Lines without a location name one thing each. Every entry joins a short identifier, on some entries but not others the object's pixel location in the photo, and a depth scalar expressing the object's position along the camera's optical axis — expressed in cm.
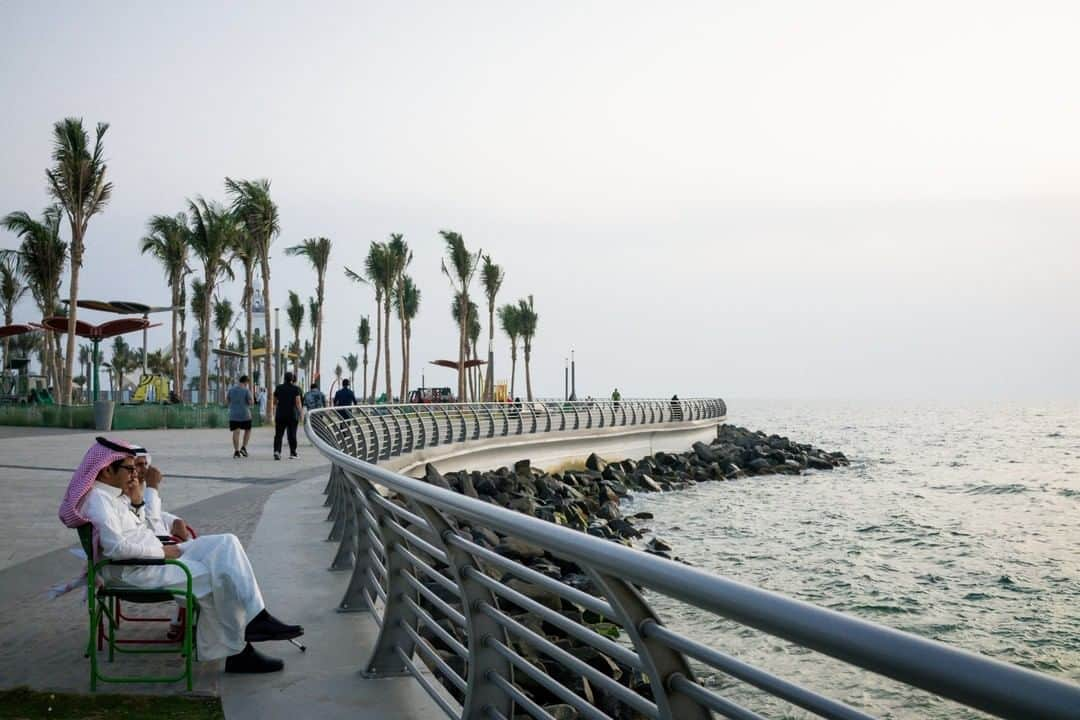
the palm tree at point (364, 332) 12288
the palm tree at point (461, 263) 6016
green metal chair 492
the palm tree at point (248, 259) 4653
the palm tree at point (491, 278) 6719
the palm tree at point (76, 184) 3566
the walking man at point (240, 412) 2114
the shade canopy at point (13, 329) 4376
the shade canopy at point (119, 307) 3725
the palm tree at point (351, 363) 16735
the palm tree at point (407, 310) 6456
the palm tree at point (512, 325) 8788
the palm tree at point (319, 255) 5753
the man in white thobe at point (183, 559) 495
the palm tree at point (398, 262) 6303
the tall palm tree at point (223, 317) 9150
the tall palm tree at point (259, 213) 4456
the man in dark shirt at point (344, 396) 2591
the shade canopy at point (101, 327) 3631
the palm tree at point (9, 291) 5841
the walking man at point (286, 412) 2079
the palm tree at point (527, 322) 8800
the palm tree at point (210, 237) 4666
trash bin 3178
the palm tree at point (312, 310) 9846
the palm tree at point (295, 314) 9656
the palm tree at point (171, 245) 5006
